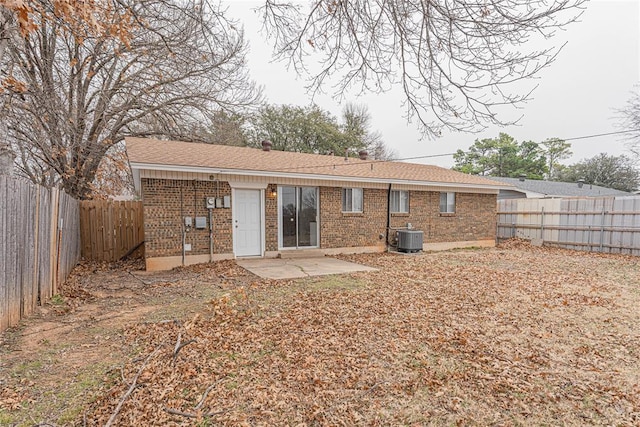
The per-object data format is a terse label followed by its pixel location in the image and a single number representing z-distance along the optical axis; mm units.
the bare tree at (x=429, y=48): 3381
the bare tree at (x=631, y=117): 16766
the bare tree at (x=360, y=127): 27516
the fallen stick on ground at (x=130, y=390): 2313
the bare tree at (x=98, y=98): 7867
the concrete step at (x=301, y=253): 10125
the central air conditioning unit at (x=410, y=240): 11555
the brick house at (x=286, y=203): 8531
